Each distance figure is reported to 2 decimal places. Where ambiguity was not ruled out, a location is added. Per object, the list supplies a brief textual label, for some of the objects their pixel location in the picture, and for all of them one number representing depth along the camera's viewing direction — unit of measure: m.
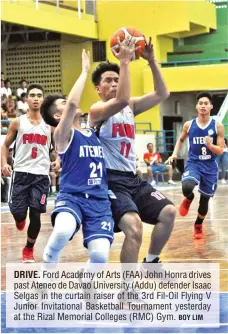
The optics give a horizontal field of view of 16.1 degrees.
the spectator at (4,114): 21.20
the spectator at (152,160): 26.67
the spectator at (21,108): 24.25
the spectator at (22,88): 25.33
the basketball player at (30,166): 9.39
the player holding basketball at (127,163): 6.54
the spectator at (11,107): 24.03
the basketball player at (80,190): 6.14
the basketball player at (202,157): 11.20
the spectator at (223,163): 28.03
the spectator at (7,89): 24.90
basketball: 6.55
